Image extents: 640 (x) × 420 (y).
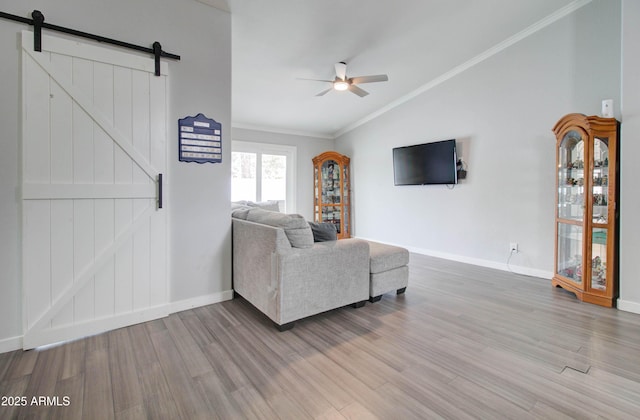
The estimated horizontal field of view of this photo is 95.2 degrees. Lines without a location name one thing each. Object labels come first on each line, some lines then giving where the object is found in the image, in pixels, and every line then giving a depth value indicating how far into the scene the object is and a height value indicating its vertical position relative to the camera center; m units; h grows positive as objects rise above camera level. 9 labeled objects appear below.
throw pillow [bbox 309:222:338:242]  2.73 -0.24
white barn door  2.09 +0.12
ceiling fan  3.67 +1.63
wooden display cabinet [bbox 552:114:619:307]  2.84 +0.01
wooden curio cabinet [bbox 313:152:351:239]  6.61 +0.35
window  5.93 +0.70
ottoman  2.90 -0.66
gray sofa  2.31 -0.54
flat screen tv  4.60 +0.73
